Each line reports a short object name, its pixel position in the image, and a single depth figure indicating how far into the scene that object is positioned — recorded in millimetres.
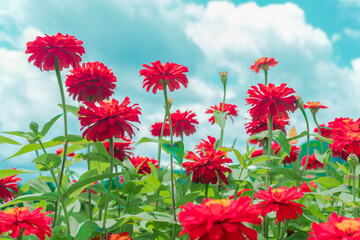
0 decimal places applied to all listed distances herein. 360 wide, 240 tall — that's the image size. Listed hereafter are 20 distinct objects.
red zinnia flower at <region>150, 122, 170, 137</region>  1311
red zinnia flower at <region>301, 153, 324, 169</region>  1412
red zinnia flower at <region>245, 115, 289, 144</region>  1224
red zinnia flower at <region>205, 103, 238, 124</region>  1300
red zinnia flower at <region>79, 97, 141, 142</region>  938
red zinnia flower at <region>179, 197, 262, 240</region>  789
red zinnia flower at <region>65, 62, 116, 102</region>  1062
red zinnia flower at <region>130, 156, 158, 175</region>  1234
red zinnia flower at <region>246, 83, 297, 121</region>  1038
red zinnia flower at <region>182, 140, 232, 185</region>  998
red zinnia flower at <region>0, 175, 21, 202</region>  1213
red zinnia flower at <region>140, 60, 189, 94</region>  998
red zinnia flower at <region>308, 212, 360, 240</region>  806
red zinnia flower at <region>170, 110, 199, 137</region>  1243
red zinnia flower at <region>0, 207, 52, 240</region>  902
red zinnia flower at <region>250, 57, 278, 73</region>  1225
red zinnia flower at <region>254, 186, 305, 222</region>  912
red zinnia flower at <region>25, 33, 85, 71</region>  1030
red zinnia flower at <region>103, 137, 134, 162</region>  1179
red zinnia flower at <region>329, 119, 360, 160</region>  1044
